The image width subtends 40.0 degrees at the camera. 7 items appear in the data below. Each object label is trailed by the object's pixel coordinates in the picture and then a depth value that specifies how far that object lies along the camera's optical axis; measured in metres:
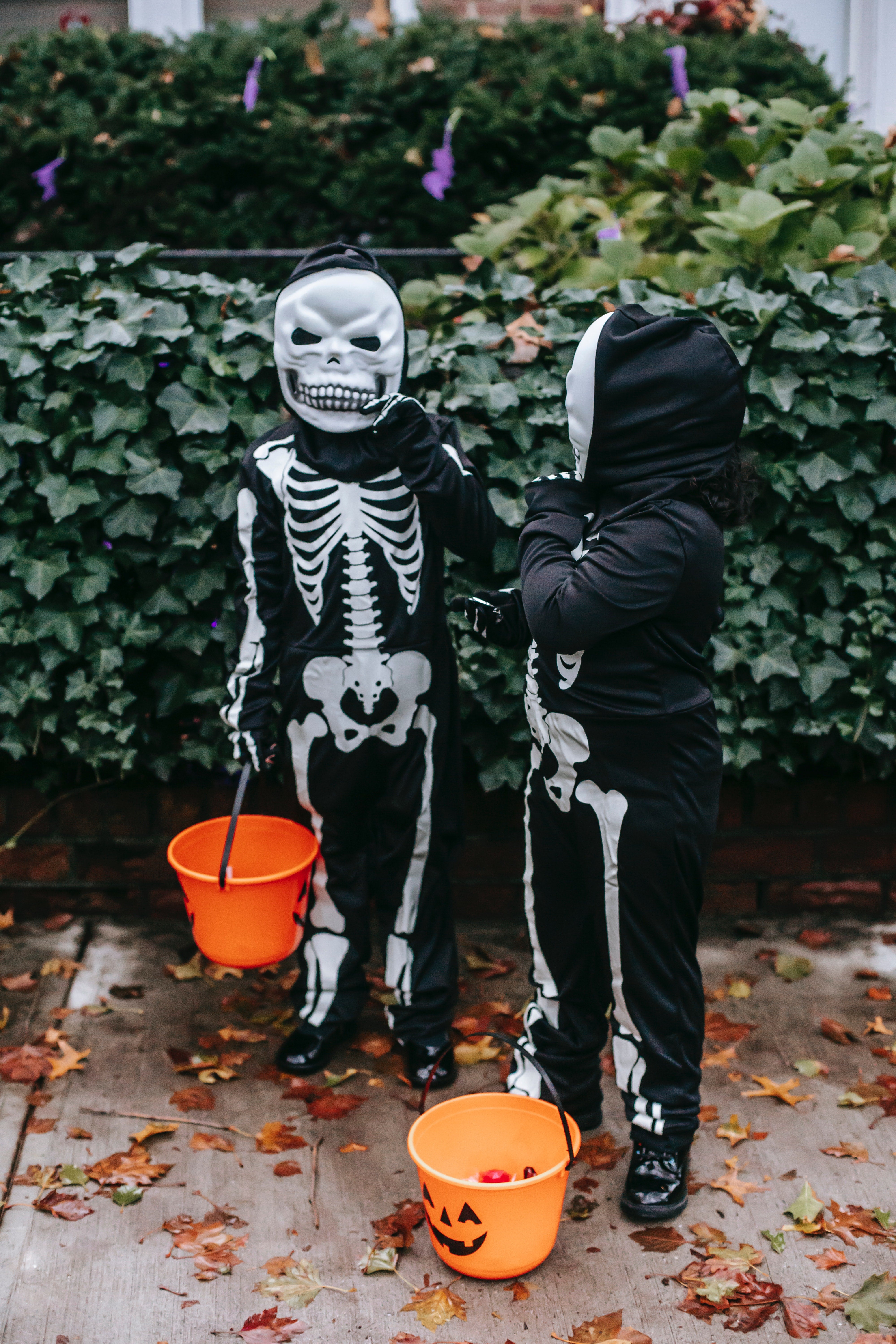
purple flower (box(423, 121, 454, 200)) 4.91
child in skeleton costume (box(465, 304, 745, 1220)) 2.37
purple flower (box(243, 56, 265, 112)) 4.92
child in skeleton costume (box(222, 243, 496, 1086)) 2.83
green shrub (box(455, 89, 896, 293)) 3.66
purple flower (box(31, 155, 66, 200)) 4.93
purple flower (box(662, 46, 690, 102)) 4.94
